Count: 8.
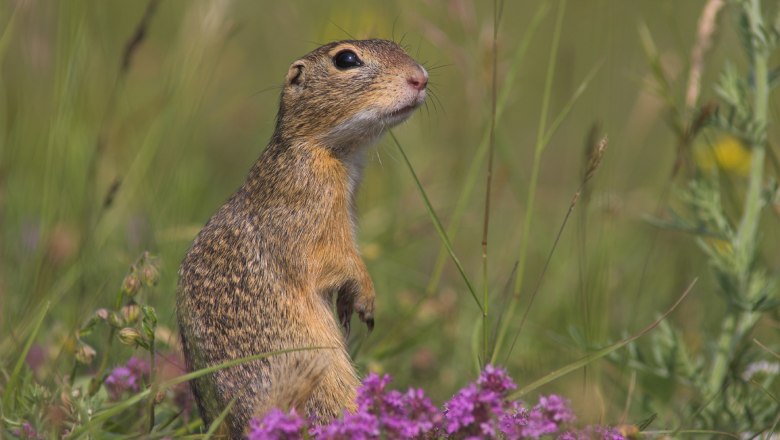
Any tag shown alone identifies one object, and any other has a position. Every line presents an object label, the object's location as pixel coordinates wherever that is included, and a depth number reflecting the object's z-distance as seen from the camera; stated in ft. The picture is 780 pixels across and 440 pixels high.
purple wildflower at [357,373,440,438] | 19.38
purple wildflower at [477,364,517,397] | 19.63
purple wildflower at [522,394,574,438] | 19.04
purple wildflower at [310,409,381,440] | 19.08
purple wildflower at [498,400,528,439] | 19.58
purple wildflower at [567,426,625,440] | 19.71
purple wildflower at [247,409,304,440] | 19.11
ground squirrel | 24.72
